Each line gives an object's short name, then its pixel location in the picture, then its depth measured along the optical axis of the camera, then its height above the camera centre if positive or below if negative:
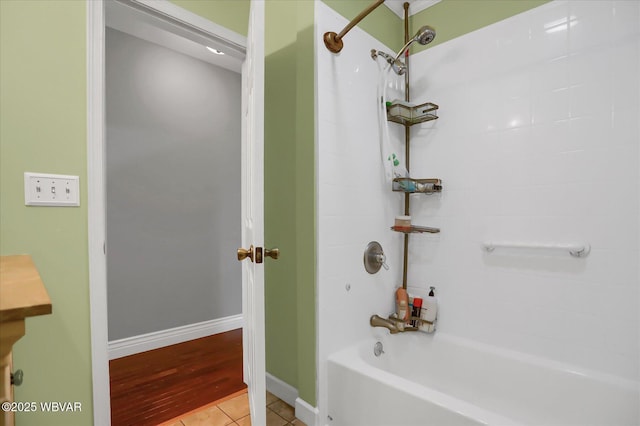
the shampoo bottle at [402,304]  1.86 -0.58
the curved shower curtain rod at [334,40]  1.50 +0.85
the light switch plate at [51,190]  1.09 +0.06
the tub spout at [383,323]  1.71 -0.65
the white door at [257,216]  1.17 -0.03
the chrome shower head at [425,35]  1.51 +0.86
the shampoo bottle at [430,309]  1.83 -0.60
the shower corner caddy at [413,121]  1.83 +0.55
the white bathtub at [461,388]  1.21 -0.82
